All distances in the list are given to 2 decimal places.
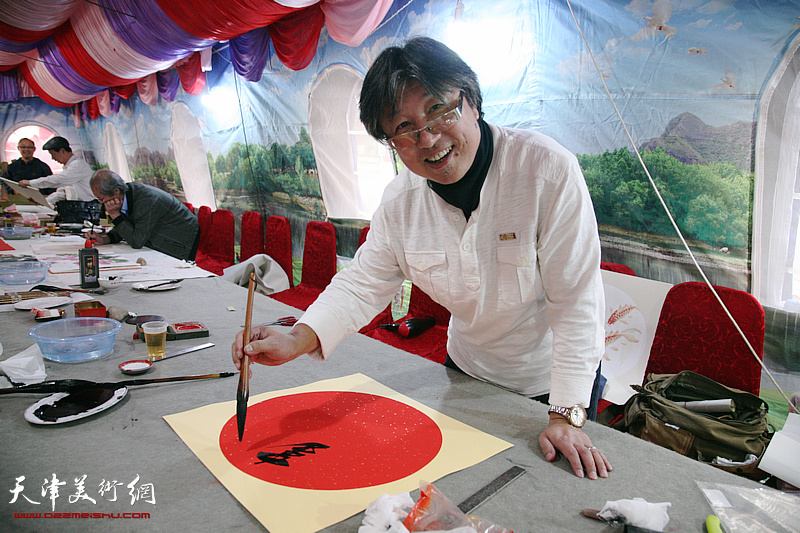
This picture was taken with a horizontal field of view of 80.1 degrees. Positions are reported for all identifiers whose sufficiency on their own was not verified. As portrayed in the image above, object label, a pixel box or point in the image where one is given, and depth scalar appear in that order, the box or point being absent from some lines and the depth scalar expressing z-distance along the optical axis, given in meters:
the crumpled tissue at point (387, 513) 0.65
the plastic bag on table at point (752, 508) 0.70
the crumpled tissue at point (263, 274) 3.67
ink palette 0.99
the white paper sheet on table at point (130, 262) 2.65
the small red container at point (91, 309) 1.70
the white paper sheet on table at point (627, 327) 2.16
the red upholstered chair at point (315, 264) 3.34
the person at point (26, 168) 8.21
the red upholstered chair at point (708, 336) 1.62
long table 0.72
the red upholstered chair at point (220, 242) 4.78
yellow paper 0.71
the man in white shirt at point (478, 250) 1.00
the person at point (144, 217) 3.85
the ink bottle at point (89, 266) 2.27
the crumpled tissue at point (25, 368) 1.17
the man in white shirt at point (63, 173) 6.49
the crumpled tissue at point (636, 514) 0.68
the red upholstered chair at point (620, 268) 2.32
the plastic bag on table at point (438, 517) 0.64
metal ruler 0.74
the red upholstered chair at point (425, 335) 2.32
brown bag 1.49
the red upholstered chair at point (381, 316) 2.99
